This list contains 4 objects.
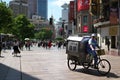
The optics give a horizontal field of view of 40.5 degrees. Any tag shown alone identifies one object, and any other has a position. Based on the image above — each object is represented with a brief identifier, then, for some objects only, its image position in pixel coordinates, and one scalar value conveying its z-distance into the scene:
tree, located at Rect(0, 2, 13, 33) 37.14
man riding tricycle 7.32
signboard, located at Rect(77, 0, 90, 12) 31.99
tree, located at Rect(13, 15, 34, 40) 55.91
